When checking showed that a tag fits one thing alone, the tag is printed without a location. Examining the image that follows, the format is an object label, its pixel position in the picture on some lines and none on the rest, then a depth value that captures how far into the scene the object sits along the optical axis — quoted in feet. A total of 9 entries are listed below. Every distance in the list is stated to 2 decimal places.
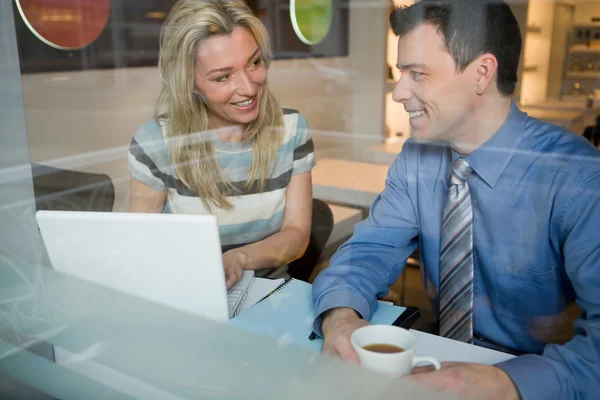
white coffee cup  1.98
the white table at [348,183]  6.92
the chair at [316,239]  4.85
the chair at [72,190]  4.41
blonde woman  4.33
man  2.92
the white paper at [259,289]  3.17
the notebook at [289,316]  2.76
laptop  2.55
